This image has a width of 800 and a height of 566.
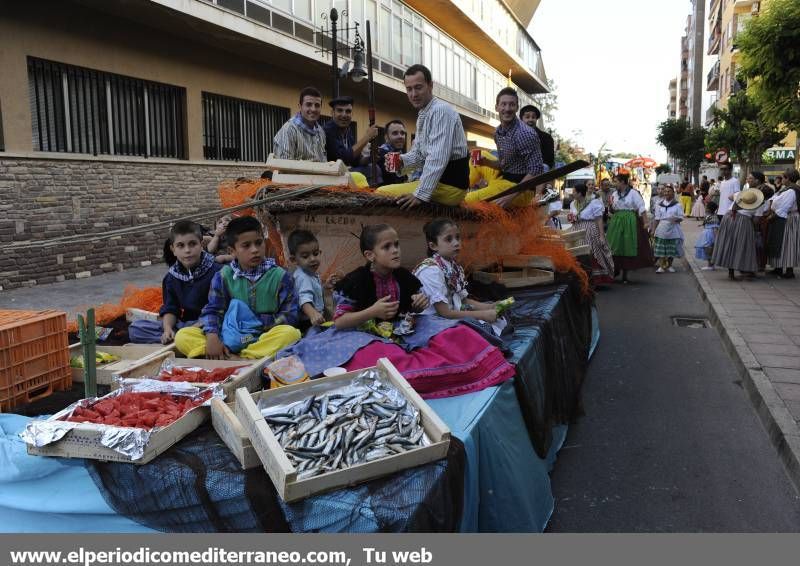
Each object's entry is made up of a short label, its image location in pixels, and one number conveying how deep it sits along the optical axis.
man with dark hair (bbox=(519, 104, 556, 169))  7.09
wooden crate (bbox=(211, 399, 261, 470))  2.41
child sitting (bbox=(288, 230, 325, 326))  4.15
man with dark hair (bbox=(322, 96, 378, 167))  6.76
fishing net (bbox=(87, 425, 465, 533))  2.17
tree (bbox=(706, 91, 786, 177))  26.55
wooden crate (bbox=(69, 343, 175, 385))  3.58
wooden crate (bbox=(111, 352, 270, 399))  3.09
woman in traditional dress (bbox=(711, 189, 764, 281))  11.48
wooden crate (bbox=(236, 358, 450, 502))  2.16
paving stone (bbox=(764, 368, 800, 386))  5.63
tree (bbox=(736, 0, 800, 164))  9.84
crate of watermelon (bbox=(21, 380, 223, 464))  2.48
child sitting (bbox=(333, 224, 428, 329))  3.59
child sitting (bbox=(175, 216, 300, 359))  3.79
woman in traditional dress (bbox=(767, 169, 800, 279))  11.56
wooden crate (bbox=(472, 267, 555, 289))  6.03
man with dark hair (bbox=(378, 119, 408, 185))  7.26
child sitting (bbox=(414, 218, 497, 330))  4.13
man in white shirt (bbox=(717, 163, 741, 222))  13.88
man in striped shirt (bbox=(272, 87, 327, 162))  6.02
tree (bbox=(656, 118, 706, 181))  47.88
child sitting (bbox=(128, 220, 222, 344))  4.25
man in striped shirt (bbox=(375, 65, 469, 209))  4.83
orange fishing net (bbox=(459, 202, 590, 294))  5.81
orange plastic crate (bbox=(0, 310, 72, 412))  3.26
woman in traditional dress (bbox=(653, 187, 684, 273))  13.12
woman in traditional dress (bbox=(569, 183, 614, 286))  11.04
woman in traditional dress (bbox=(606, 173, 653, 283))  12.00
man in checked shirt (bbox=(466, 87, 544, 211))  6.40
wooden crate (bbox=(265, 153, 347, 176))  4.91
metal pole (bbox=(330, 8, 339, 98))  12.05
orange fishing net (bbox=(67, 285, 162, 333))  5.32
